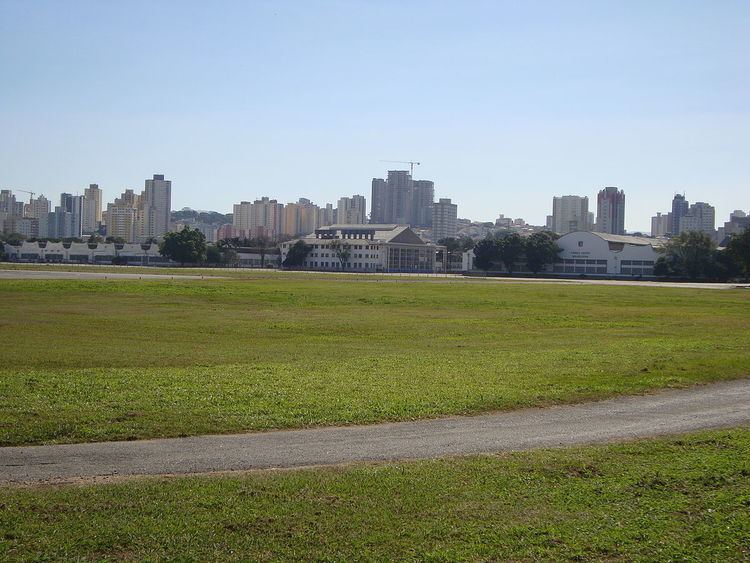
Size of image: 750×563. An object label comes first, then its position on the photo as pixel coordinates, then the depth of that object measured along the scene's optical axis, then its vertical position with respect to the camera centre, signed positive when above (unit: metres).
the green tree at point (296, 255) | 196.25 +0.69
